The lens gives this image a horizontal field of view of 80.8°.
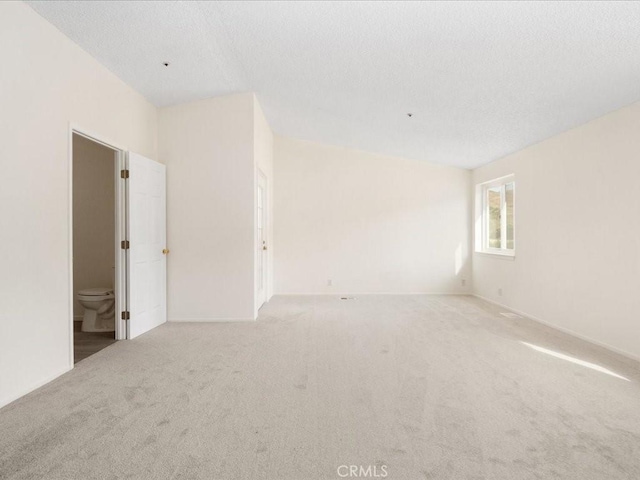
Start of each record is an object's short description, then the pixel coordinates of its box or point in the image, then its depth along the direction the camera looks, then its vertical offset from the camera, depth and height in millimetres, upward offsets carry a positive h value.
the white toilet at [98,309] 4281 -859
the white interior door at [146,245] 4043 -107
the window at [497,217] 5957 +332
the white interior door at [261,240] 5410 -68
